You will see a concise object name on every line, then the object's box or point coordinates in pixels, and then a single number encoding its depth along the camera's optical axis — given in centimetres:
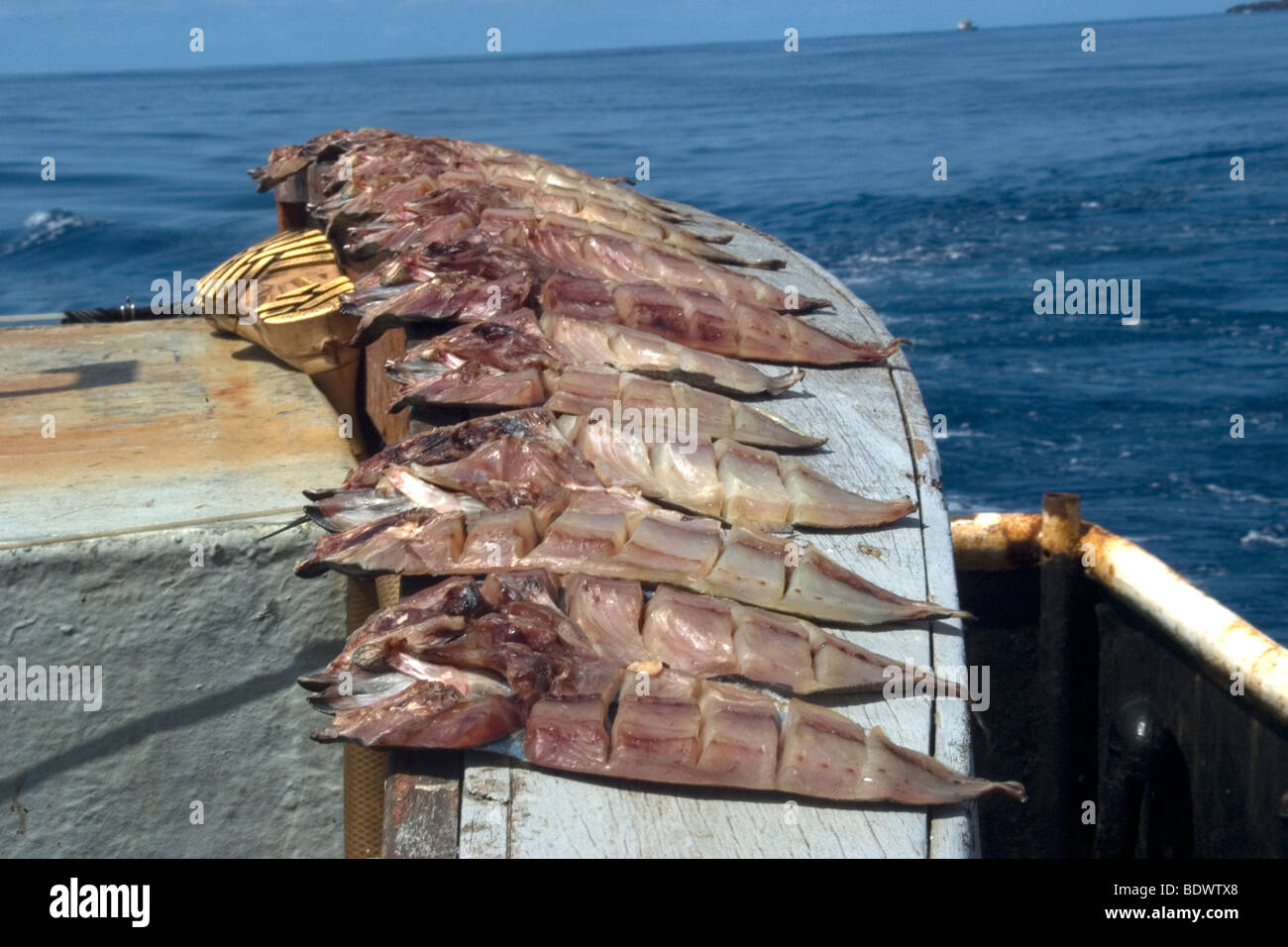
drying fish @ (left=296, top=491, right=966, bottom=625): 317
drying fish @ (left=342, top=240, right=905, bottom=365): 468
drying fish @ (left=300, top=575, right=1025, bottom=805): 261
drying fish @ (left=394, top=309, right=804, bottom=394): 425
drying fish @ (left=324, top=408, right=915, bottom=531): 357
